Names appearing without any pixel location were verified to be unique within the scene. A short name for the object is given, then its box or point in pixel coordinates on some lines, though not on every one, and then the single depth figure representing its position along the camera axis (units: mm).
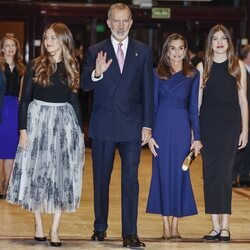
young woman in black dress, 9633
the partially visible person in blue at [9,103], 12577
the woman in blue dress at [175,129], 9395
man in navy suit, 8934
